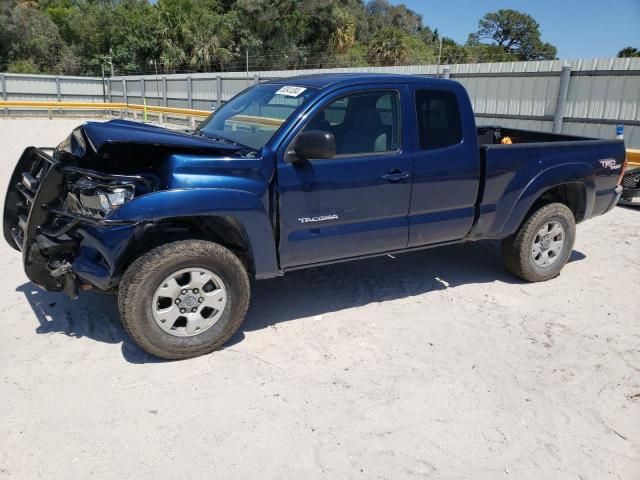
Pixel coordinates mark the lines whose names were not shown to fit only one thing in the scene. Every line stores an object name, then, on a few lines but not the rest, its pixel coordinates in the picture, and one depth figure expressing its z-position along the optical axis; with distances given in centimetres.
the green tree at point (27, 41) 4562
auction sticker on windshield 432
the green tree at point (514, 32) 7981
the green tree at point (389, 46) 4446
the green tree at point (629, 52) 4439
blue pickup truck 357
